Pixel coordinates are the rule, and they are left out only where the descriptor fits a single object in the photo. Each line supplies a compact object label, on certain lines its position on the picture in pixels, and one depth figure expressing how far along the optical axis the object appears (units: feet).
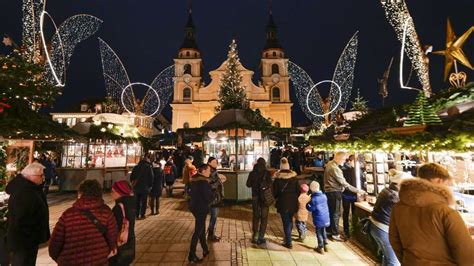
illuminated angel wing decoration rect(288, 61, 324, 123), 82.69
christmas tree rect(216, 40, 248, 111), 67.15
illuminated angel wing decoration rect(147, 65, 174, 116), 69.46
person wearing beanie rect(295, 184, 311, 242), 18.16
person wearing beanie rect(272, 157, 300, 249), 17.47
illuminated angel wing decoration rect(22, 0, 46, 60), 35.35
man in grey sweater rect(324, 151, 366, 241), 18.95
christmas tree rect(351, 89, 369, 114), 58.42
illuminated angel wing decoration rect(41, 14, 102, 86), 39.70
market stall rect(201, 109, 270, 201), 33.30
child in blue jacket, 16.52
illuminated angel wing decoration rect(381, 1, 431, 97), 35.45
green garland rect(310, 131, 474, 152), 11.74
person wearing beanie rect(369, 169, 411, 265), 10.86
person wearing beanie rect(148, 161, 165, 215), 26.84
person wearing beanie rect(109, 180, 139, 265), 9.71
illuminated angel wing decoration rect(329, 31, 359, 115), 69.05
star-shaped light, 24.86
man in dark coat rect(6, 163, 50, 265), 10.73
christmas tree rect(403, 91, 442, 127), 15.19
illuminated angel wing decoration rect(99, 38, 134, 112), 55.96
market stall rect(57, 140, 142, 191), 41.04
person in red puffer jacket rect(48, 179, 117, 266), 7.86
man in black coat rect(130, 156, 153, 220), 23.79
